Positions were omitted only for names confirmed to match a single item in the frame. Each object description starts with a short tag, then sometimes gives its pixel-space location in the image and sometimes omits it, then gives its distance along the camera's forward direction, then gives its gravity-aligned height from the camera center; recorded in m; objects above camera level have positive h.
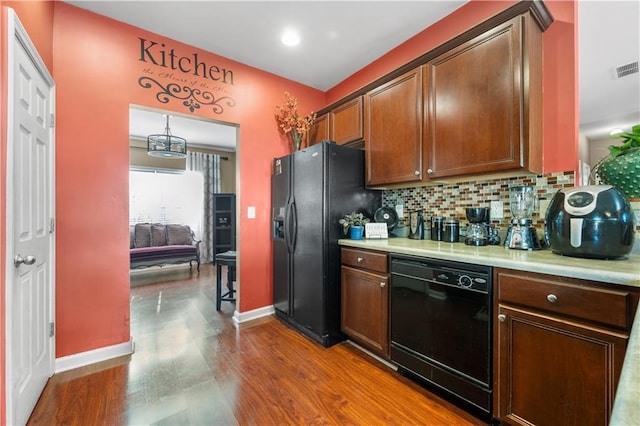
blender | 1.72 -0.05
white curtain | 6.21 +0.48
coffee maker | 1.98 -0.10
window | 5.66 +0.36
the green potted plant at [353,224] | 2.43 -0.10
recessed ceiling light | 2.47 +1.61
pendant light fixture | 3.73 +0.94
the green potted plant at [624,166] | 1.51 +0.26
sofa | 4.93 -0.62
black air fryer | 1.31 -0.05
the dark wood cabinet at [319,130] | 3.11 +0.98
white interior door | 1.35 -0.07
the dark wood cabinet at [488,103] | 1.62 +0.71
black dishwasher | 1.49 -0.67
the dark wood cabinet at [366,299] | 2.03 -0.67
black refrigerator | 2.38 -0.11
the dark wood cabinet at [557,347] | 1.11 -0.60
